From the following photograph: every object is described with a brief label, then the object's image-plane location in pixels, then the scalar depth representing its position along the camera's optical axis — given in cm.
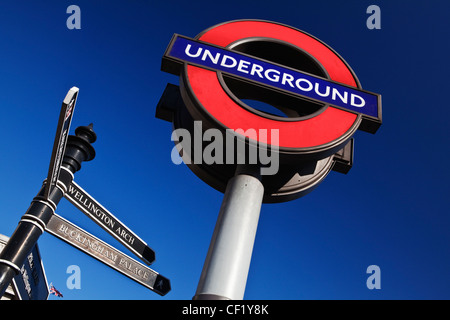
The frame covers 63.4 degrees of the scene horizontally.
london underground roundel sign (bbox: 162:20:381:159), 298
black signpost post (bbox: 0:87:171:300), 371
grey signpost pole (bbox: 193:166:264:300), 241
